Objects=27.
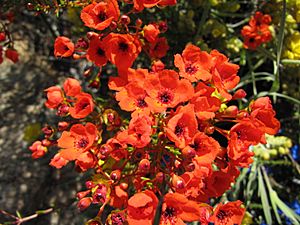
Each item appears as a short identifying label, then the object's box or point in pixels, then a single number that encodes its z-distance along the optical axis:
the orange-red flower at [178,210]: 0.22
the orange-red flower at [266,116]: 0.25
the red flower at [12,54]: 0.34
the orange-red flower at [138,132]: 0.22
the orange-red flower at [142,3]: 0.25
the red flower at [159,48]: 0.29
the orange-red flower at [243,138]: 0.24
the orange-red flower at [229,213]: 0.24
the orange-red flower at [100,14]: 0.25
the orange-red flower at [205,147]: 0.23
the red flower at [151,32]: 0.26
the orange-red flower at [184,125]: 0.22
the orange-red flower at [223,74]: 0.24
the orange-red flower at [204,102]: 0.23
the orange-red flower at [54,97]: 0.27
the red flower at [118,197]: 0.23
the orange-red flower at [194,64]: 0.25
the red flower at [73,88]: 0.27
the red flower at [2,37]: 0.32
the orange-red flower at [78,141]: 0.25
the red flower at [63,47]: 0.27
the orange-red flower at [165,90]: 0.23
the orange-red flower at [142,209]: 0.22
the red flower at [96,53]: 0.26
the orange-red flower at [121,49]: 0.25
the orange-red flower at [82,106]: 0.26
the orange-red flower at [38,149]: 0.29
